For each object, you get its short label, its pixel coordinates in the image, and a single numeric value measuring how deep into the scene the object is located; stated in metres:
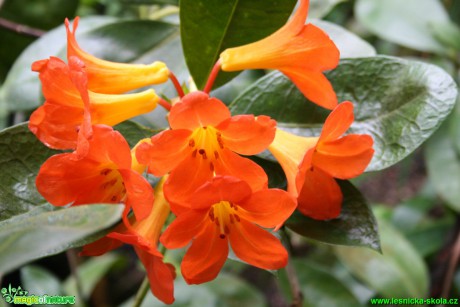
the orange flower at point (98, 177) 0.22
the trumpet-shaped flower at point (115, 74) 0.25
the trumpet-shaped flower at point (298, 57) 0.25
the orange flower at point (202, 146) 0.22
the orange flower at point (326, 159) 0.24
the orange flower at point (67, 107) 0.23
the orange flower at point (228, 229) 0.22
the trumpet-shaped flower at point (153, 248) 0.23
